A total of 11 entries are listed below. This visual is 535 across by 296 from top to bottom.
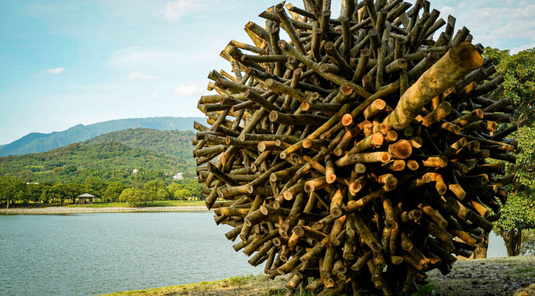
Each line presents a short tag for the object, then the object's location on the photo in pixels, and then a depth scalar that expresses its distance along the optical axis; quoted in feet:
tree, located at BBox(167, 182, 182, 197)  430.86
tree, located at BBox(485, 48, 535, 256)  50.78
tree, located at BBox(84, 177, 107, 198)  396.37
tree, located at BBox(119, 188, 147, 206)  363.68
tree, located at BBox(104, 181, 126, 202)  384.27
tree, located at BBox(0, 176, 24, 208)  314.55
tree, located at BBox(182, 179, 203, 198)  418.72
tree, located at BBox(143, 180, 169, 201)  381.30
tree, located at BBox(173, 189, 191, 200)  413.80
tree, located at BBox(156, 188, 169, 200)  390.21
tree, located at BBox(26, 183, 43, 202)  328.49
